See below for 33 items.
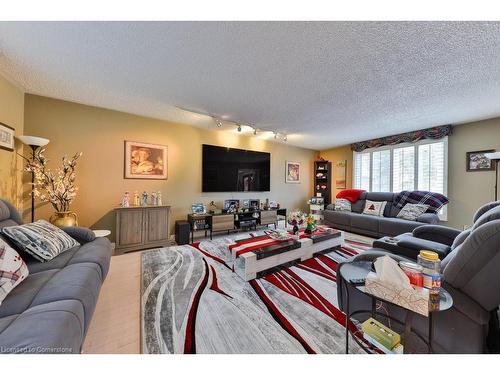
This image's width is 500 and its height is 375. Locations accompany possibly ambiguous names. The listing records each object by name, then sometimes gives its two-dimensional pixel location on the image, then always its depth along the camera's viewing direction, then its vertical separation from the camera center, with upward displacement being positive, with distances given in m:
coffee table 2.12 -0.80
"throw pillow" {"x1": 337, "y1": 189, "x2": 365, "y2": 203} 4.84 -0.14
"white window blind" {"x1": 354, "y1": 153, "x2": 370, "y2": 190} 5.14 +0.51
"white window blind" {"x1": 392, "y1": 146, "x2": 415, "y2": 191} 4.34 +0.49
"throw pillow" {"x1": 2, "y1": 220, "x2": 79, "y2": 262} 1.50 -0.47
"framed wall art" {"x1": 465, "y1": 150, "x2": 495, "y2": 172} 3.41 +0.53
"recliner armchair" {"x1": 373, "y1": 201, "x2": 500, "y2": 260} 1.63 -0.54
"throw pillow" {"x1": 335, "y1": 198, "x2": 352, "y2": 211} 4.78 -0.42
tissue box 0.89 -0.53
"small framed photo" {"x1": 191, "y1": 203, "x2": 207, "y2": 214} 3.89 -0.45
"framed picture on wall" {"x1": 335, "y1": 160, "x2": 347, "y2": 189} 5.69 +0.45
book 1.03 -0.88
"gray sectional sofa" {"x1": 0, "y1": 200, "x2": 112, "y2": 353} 0.78 -0.64
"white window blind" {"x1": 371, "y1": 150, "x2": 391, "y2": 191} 4.76 +0.49
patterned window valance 3.82 +1.19
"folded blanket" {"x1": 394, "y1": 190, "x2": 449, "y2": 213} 3.67 -0.18
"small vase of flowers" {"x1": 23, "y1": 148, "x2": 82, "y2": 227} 2.46 -0.03
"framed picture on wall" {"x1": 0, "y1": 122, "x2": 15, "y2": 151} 2.19 +0.56
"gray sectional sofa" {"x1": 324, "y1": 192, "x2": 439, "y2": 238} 3.51 -0.64
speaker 3.44 -0.86
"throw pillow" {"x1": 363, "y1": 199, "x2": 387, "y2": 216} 4.24 -0.43
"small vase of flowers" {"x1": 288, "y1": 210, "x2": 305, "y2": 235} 2.86 -0.49
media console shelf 3.72 -0.72
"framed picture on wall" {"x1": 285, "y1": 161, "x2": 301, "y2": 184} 5.52 +0.47
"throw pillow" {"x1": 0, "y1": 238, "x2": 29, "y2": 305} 1.09 -0.54
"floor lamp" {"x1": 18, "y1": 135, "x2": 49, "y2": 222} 2.27 +0.51
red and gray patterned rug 1.28 -1.06
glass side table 0.93 -0.57
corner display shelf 5.78 +0.29
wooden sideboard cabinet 2.92 -0.69
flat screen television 4.14 +0.41
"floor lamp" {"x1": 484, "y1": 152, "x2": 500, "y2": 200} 2.83 +0.54
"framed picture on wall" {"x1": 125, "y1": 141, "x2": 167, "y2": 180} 3.33 +0.46
